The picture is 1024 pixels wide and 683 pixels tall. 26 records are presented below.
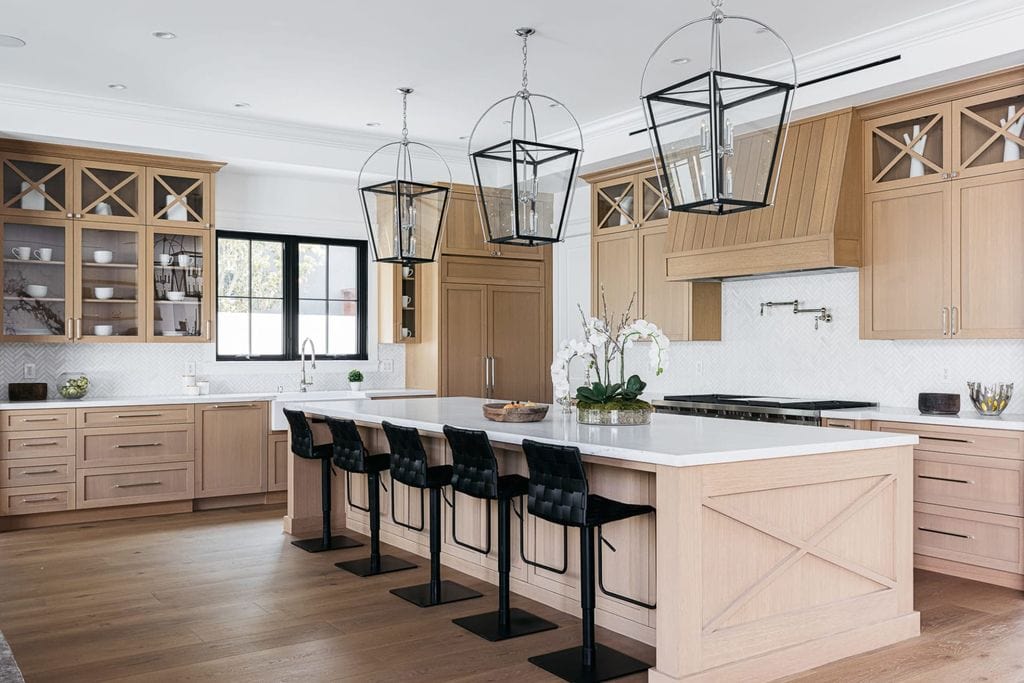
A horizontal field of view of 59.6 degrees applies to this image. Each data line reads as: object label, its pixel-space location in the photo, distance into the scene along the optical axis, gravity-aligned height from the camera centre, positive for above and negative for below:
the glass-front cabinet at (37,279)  6.37 +0.56
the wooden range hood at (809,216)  5.51 +0.89
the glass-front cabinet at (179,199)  6.88 +1.22
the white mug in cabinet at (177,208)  6.92 +1.14
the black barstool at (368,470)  5.02 -0.65
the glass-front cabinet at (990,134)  4.85 +1.22
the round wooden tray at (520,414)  4.39 -0.30
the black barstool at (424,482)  4.41 -0.64
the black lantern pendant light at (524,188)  4.23 +0.80
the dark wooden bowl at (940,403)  5.06 -0.29
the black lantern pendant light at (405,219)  5.06 +0.78
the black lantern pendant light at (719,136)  3.14 +0.78
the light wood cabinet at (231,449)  6.83 -0.73
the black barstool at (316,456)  5.55 -0.63
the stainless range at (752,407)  5.53 -0.36
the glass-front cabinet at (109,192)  6.61 +1.22
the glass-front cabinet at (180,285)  6.90 +0.55
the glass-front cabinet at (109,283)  6.63 +0.54
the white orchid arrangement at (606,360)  4.11 -0.03
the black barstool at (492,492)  3.93 -0.61
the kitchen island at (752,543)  3.18 -0.74
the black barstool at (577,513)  3.37 -0.61
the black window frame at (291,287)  7.77 +0.60
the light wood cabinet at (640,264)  6.84 +0.73
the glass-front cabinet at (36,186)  6.37 +1.23
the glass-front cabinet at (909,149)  5.20 +1.23
